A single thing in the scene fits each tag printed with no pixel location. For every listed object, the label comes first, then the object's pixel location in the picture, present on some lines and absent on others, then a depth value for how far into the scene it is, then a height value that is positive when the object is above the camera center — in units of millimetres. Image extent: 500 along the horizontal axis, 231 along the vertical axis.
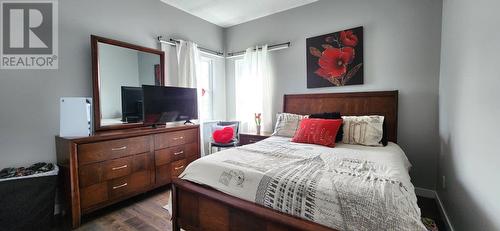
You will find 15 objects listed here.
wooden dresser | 1906 -597
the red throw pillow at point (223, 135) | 3270 -417
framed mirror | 2338 +360
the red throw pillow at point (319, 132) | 2262 -261
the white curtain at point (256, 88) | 3494 +364
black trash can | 1676 -787
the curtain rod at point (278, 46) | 3308 +1011
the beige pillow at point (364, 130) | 2289 -242
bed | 1051 -484
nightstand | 3127 -435
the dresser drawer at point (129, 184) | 2167 -831
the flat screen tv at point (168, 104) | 2631 +59
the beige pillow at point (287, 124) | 2791 -217
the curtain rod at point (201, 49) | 2988 +1015
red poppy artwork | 2762 +698
